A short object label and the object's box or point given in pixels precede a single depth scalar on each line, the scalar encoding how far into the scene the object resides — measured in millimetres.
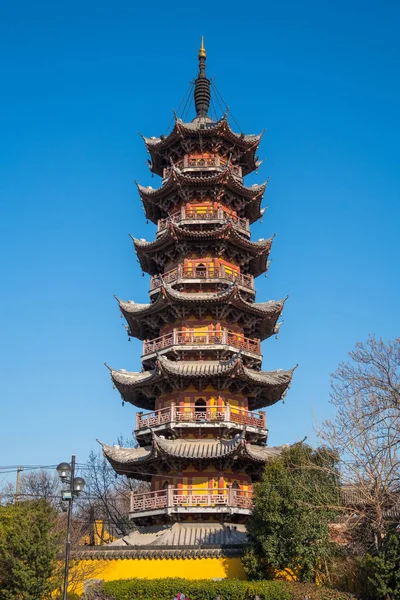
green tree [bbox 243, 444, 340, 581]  20125
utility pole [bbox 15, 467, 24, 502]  35969
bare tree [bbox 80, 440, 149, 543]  47281
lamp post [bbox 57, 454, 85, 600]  15539
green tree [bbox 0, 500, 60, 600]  18609
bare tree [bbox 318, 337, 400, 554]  18688
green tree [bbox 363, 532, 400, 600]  17031
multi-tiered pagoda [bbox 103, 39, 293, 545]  25234
